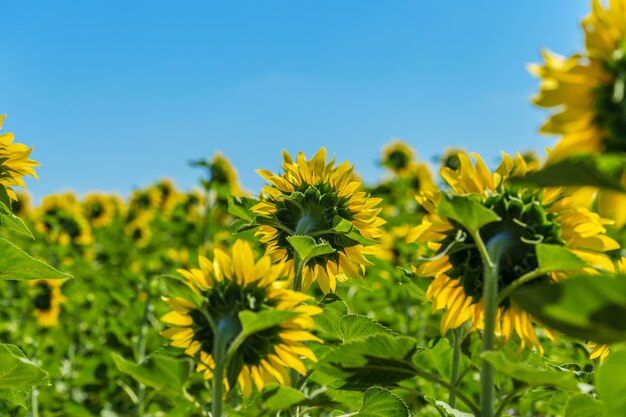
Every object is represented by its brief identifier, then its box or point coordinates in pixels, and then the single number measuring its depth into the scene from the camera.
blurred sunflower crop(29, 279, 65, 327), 4.94
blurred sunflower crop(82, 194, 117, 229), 8.08
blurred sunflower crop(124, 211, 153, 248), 8.35
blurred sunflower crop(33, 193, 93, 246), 6.04
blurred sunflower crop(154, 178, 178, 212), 8.60
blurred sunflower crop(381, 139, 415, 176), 7.79
